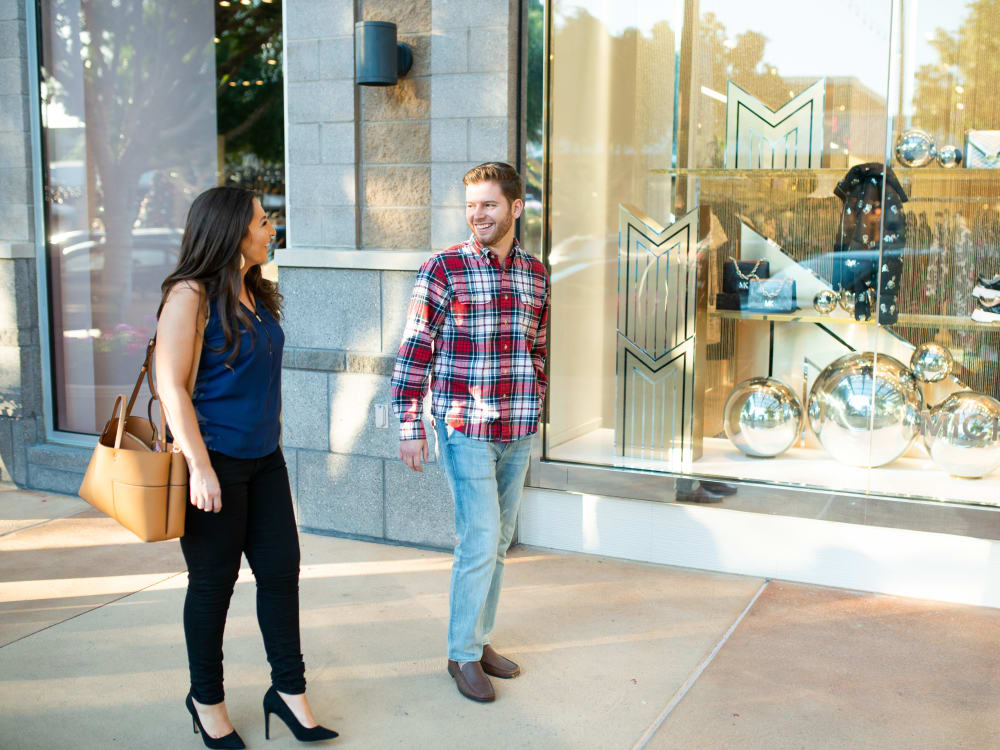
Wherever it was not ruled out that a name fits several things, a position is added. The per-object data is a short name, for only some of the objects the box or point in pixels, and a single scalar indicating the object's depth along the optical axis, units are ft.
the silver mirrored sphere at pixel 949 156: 15.55
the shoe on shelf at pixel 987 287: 15.67
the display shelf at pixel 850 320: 16.01
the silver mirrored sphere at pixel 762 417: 16.90
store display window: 15.61
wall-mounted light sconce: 16.46
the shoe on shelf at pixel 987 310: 15.74
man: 11.33
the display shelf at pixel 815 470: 15.35
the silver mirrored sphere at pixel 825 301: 16.62
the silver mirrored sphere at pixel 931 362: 16.19
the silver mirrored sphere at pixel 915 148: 15.52
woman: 9.82
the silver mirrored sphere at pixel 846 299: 16.43
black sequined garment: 15.88
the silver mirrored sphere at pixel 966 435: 15.56
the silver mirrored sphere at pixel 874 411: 16.08
